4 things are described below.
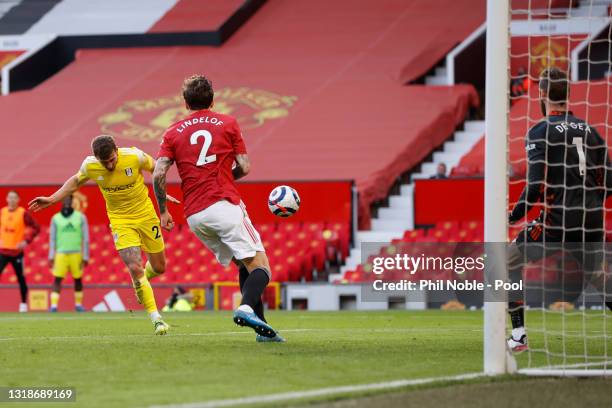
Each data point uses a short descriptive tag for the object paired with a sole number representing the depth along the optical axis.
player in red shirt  17.91
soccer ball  19.48
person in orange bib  40.53
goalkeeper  17.22
